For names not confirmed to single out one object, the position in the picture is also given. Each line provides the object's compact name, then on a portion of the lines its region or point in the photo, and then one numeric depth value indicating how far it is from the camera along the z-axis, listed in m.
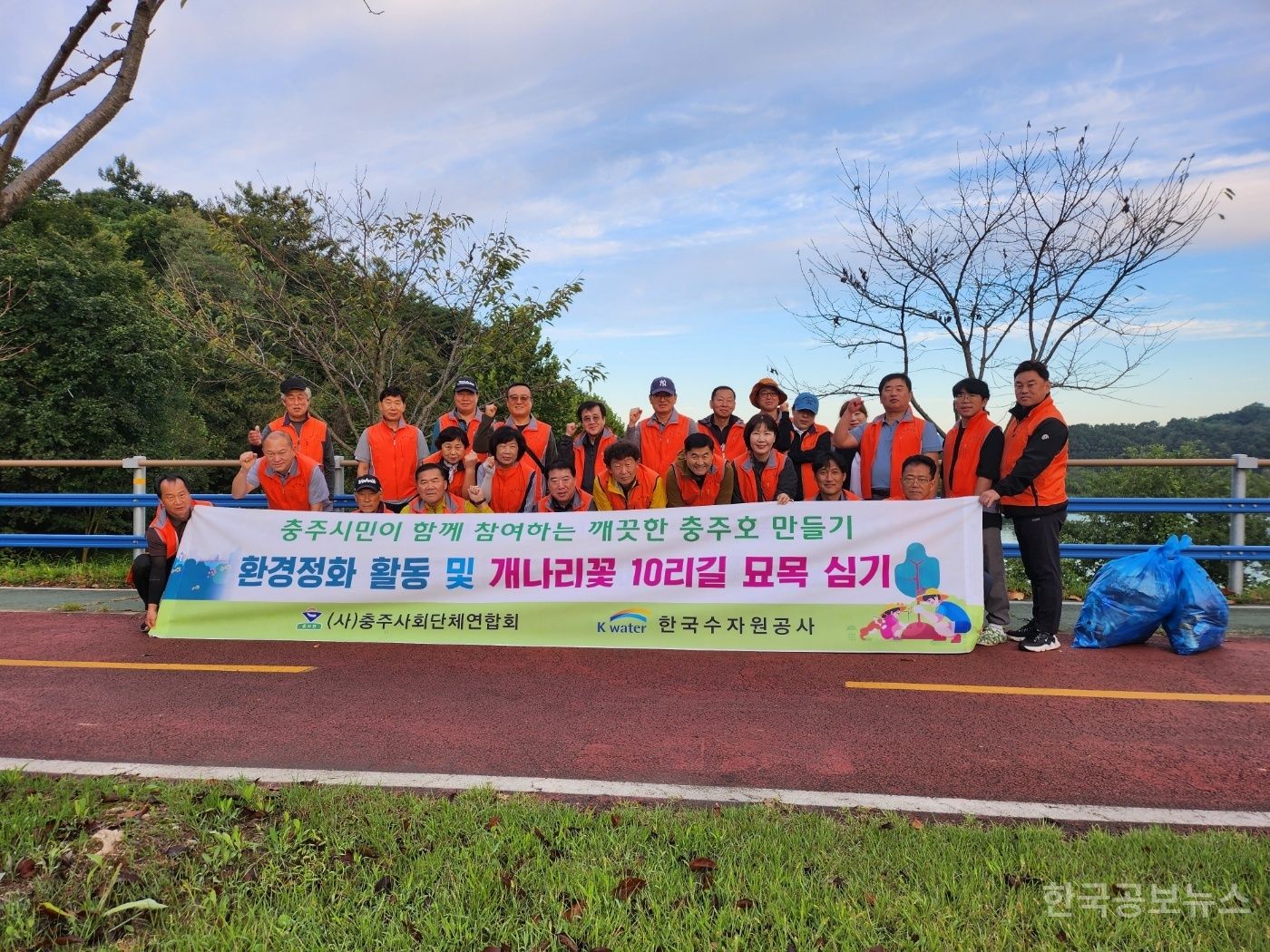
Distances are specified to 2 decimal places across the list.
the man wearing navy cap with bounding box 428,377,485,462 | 7.31
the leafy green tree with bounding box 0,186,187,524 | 19.81
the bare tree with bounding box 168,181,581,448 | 11.88
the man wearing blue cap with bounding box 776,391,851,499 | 6.84
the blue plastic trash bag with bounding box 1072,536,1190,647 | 5.71
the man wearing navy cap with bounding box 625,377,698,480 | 7.29
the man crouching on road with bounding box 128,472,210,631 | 6.49
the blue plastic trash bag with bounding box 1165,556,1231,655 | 5.58
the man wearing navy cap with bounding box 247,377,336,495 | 7.00
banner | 5.74
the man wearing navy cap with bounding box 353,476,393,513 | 6.77
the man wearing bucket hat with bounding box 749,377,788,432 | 7.28
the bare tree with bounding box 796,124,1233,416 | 10.62
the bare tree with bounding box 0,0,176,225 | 2.93
